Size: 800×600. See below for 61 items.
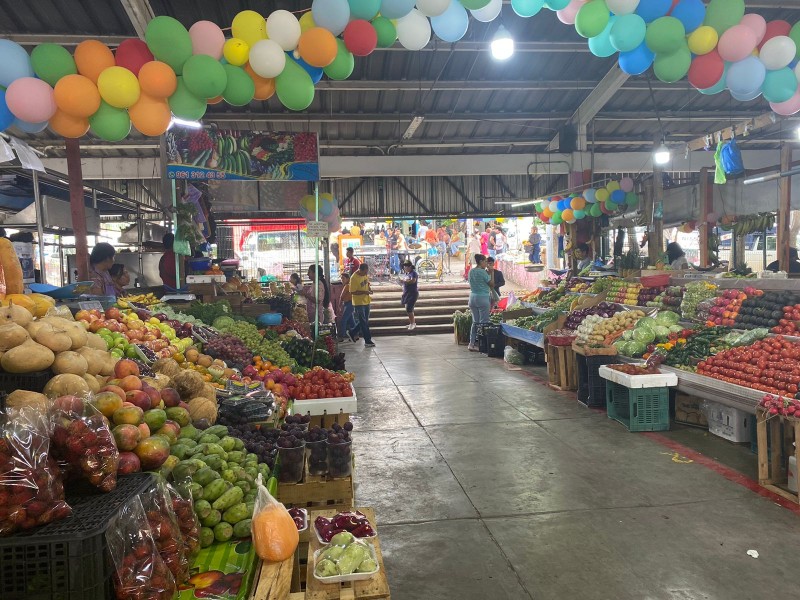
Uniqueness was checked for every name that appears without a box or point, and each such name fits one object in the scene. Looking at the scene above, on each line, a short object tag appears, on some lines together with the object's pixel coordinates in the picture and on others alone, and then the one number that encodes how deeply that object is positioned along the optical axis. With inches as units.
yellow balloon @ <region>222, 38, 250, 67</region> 194.1
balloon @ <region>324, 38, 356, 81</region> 202.8
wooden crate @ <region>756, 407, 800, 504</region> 180.2
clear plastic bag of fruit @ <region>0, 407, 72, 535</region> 64.3
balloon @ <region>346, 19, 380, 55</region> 195.2
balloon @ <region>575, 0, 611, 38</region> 208.4
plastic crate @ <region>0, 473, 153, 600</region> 63.1
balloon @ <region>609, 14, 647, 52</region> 209.5
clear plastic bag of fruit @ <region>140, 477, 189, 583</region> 77.0
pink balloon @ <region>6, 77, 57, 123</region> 182.7
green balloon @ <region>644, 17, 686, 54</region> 211.2
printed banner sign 299.1
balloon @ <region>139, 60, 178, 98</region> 188.2
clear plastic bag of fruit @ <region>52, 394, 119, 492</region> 75.1
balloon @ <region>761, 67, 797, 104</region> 228.7
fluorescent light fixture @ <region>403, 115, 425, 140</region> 484.7
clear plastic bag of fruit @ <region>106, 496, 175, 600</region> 67.9
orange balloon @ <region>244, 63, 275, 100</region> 201.2
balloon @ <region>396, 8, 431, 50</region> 204.2
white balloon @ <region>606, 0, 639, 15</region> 204.1
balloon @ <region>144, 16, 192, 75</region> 186.7
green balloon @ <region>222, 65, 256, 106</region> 196.6
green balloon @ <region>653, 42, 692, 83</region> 222.2
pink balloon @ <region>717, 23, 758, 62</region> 218.5
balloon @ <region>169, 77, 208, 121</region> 197.3
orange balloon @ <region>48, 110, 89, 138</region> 194.4
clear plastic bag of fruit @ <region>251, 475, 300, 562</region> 89.7
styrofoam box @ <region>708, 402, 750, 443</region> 221.1
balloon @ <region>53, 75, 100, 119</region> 185.9
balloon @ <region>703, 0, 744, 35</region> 217.5
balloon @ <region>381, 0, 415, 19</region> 192.5
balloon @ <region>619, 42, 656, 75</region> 222.7
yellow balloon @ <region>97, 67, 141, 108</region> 187.2
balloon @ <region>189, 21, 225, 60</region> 194.5
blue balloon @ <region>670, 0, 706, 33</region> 213.2
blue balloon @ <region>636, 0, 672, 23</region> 209.3
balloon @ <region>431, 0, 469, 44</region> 207.5
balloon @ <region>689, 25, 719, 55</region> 219.1
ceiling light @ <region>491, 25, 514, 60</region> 264.2
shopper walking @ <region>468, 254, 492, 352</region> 459.8
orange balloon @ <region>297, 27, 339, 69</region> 191.5
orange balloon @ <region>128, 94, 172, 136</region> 195.5
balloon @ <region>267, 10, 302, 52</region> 192.4
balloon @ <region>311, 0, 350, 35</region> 185.8
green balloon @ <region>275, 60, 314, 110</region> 199.6
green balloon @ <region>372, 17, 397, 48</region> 201.8
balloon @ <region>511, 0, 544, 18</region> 199.9
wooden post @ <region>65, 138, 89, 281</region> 303.4
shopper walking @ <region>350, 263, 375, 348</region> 517.3
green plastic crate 242.1
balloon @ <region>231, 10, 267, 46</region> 196.2
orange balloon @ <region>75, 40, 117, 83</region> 189.8
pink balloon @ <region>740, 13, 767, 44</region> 223.3
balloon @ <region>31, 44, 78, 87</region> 187.2
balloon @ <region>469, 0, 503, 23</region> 206.2
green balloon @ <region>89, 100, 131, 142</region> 195.2
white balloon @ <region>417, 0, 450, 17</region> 195.9
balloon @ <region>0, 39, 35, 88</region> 182.7
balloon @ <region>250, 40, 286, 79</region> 192.1
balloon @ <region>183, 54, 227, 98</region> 187.9
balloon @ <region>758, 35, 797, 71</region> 222.8
